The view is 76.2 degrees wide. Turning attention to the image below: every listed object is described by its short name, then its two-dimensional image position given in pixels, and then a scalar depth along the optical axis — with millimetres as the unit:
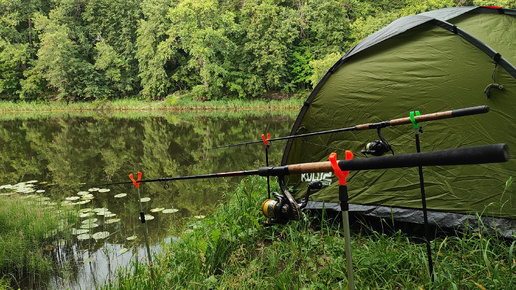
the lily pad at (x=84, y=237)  3855
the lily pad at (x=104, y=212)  4512
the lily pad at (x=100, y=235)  3859
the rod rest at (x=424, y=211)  1721
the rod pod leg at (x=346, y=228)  1036
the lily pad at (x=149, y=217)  4328
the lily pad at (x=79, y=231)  3949
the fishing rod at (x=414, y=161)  743
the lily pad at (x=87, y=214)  4376
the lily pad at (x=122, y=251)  3536
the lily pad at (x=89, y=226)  4097
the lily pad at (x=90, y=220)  4233
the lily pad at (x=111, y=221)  4269
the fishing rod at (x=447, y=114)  1768
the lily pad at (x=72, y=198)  5078
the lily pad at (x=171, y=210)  4559
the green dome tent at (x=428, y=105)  2438
